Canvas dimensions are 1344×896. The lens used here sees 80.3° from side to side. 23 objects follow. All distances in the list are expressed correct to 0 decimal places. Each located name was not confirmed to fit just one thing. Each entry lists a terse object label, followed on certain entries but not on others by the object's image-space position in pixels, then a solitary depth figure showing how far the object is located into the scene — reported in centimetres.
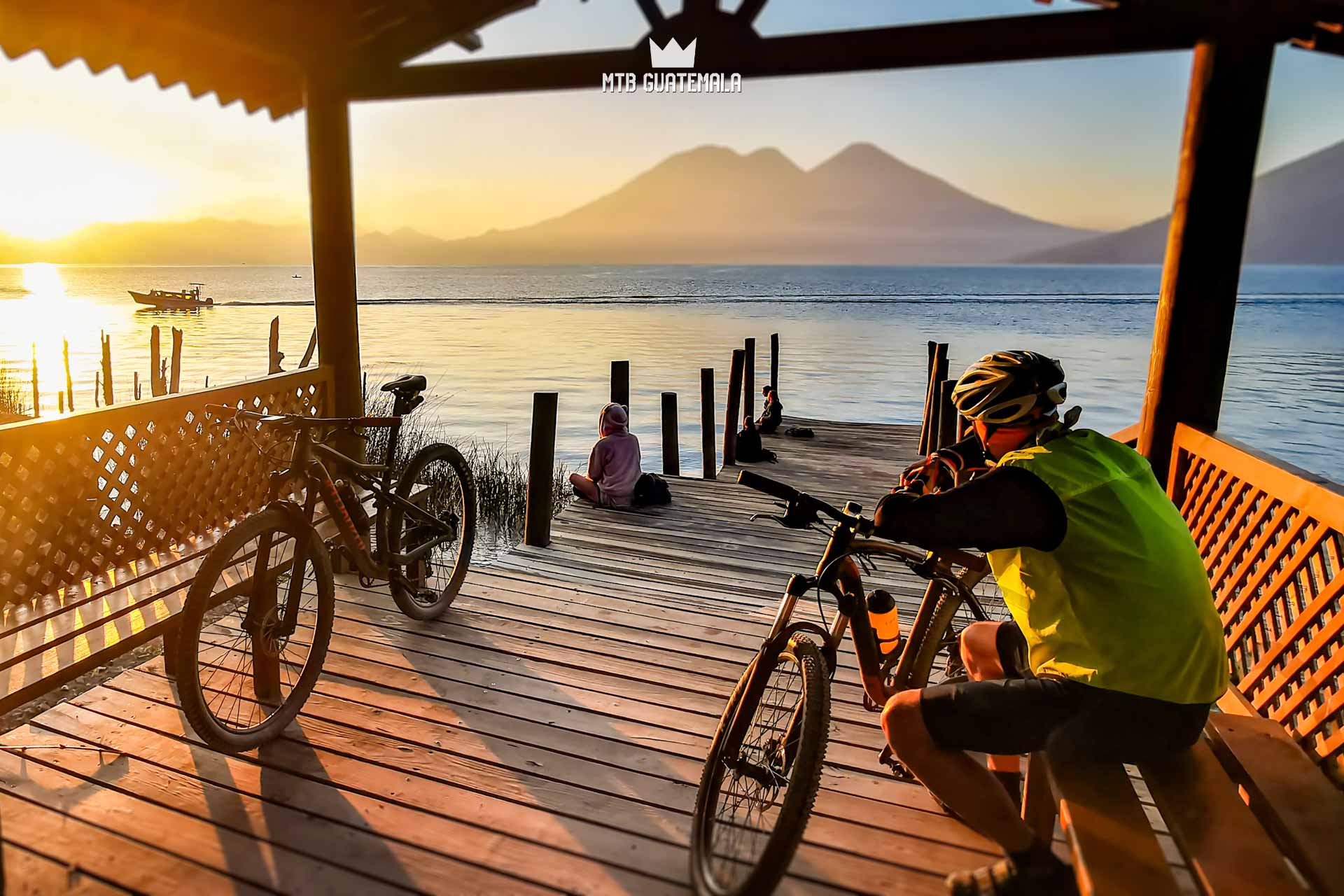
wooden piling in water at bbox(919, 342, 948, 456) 989
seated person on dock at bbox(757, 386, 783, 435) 1138
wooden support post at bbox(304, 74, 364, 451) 429
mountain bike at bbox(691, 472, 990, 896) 192
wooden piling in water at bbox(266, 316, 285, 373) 1329
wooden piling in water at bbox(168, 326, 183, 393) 1366
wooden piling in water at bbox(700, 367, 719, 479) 926
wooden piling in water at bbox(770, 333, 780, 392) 1450
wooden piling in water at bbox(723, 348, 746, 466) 947
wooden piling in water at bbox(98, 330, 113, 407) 1230
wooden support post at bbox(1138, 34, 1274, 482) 311
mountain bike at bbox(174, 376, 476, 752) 255
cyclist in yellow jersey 176
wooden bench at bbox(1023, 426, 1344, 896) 164
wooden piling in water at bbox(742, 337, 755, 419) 1189
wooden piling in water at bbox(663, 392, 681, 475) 930
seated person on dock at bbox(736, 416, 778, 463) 941
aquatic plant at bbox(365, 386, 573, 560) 760
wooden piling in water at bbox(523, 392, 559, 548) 506
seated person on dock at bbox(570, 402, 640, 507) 631
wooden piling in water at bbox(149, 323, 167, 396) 1311
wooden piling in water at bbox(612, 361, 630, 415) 911
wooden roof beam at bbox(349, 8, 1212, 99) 334
